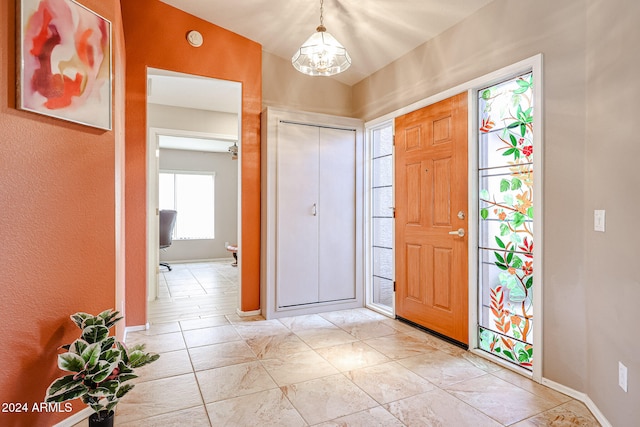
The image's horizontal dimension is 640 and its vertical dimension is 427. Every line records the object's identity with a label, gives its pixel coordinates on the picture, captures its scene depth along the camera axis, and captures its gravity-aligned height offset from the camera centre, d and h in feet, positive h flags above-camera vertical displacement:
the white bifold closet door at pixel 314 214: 11.87 -0.09
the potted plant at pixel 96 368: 4.86 -2.27
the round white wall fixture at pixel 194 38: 11.14 +5.34
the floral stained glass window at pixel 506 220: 7.89 -0.18
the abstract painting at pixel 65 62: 5.20 +2.38
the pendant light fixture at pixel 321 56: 8.61 +3.85
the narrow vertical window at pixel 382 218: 12.33 -0.23
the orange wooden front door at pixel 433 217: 9.23 -0.16
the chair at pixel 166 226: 20.54 -0.87
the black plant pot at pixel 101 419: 5.14 -2.98
